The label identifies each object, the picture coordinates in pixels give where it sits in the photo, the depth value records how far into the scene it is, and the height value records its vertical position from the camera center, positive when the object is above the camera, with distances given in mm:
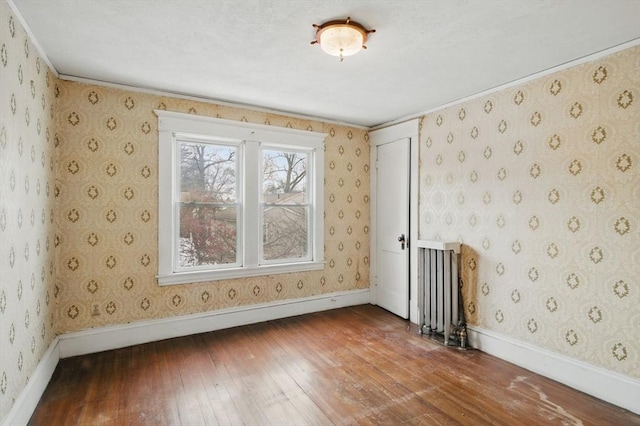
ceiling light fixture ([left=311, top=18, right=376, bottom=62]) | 2111 +1181
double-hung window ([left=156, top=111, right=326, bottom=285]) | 3596 +217
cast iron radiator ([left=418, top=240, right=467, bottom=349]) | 3453 -820
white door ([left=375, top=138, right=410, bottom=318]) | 4332 -129
